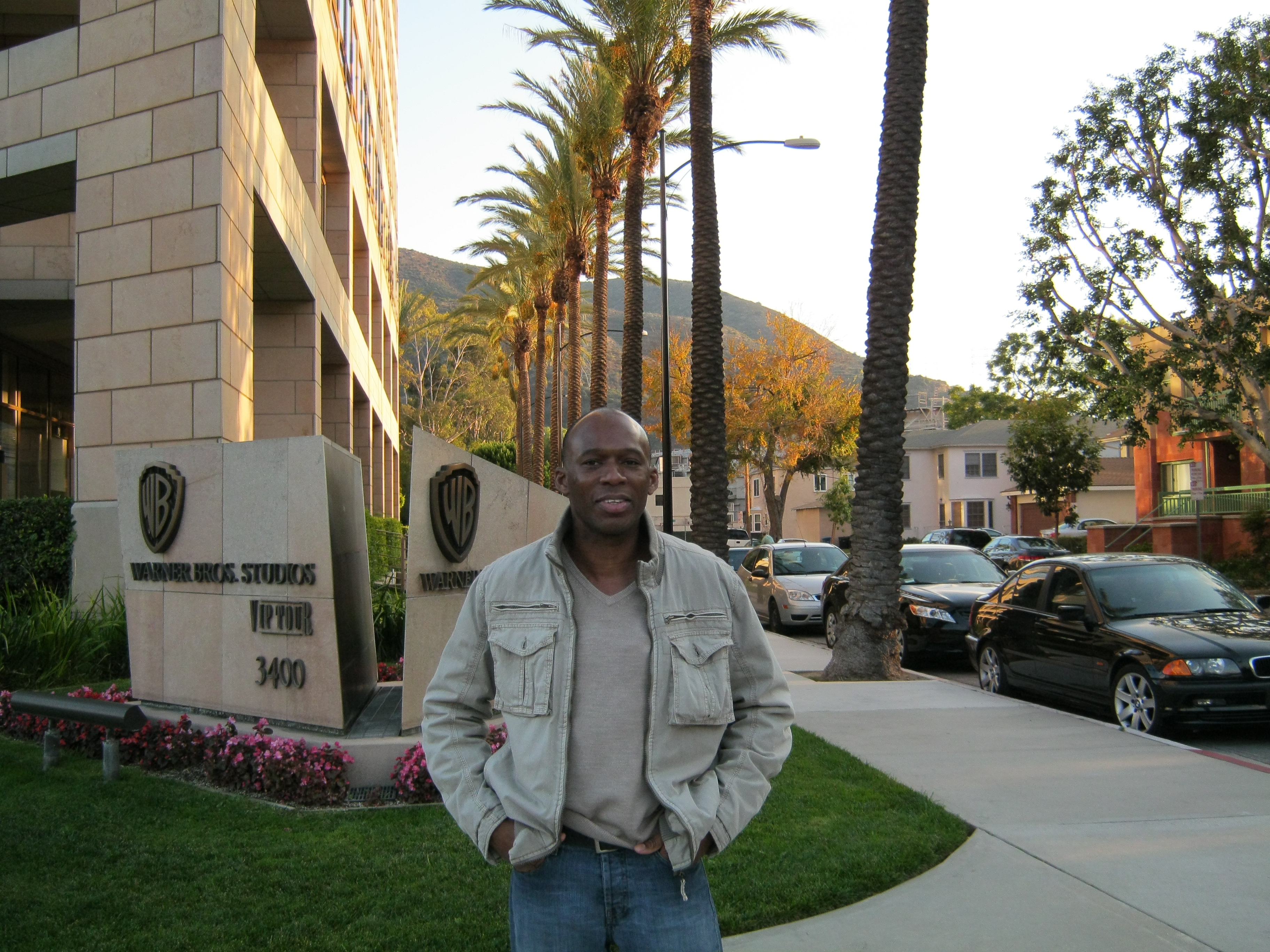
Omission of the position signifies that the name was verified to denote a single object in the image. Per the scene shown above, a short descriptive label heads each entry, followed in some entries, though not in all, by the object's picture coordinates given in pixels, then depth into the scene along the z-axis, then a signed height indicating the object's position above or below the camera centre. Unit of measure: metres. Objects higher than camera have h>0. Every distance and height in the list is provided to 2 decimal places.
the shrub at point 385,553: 15.61 -0.48
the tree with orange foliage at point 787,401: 48.41 +5.11
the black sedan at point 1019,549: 36.56 -1.27
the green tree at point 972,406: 79.88 +7.97
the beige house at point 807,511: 74.29 +0.38
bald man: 2.39 -0.45
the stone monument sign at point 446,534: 7.45 -0.09
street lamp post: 21.12 +2.69
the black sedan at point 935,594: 13.87 -1.05
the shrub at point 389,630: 11.70 -1.15
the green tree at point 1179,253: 25.72 +6.41
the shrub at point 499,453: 57.12 +3.55
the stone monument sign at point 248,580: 7.50 -0.40
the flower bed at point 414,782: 6.38 -1.50
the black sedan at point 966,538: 43.03 -0.94
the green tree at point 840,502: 62.44 +0.78
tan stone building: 11.95 +3.88
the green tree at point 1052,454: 43.09 +2.30
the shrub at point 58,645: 9.52 -1.05
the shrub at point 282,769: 6.37 -1.44
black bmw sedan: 8.69 -1.12
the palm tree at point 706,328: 17.69 +3.14
